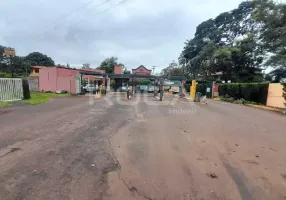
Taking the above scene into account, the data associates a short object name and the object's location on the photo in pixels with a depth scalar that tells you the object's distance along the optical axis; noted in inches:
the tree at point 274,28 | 510.3
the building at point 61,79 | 833.7
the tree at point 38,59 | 1918.8
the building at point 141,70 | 1753.0
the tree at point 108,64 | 1776.4
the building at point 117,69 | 1540.5
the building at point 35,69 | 1414.6
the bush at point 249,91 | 520.4
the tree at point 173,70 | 1670.4
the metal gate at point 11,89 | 413.4
